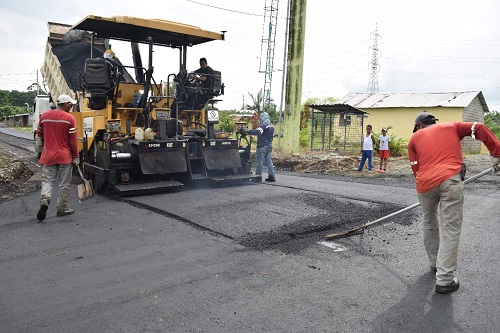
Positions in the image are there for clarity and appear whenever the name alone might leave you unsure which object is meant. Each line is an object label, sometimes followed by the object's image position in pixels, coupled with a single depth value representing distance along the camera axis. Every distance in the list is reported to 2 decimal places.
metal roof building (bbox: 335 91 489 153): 23.52
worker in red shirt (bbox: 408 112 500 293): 3.61
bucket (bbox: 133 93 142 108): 8.73
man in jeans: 9.84
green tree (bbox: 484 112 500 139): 29.59
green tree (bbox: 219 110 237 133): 28.62
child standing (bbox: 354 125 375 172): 12.42
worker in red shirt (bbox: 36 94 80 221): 6.13
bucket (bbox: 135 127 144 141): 7.88
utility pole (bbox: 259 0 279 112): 20.92
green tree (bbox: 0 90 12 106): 68.57
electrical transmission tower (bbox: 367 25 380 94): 47.25
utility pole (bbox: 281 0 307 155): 15.49
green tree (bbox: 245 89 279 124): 32.02
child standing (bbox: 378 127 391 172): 12.45
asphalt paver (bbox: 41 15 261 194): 7.89
